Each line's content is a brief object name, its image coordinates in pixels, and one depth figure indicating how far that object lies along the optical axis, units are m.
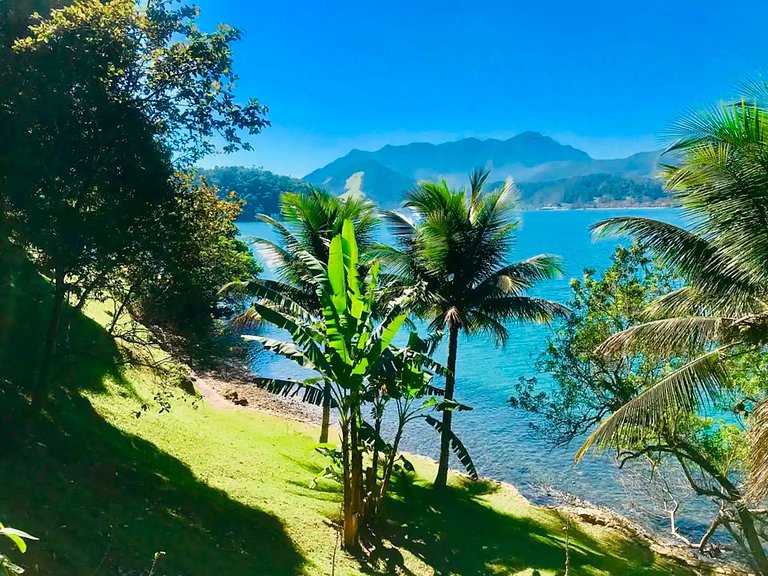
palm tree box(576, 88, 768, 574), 6.51
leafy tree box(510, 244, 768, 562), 12.36
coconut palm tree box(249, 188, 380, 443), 15.51
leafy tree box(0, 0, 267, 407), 7.74
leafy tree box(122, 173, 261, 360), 9.22
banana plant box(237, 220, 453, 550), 8.95
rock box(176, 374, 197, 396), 18.17
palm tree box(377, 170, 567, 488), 14.48
